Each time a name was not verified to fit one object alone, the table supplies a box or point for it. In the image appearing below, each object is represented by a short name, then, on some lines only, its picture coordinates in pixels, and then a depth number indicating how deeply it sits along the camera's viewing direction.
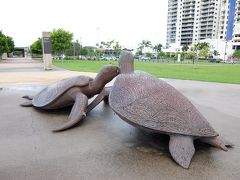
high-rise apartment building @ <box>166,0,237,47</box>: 72.73
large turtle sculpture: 2.41
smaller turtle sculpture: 3.79
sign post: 16.14
